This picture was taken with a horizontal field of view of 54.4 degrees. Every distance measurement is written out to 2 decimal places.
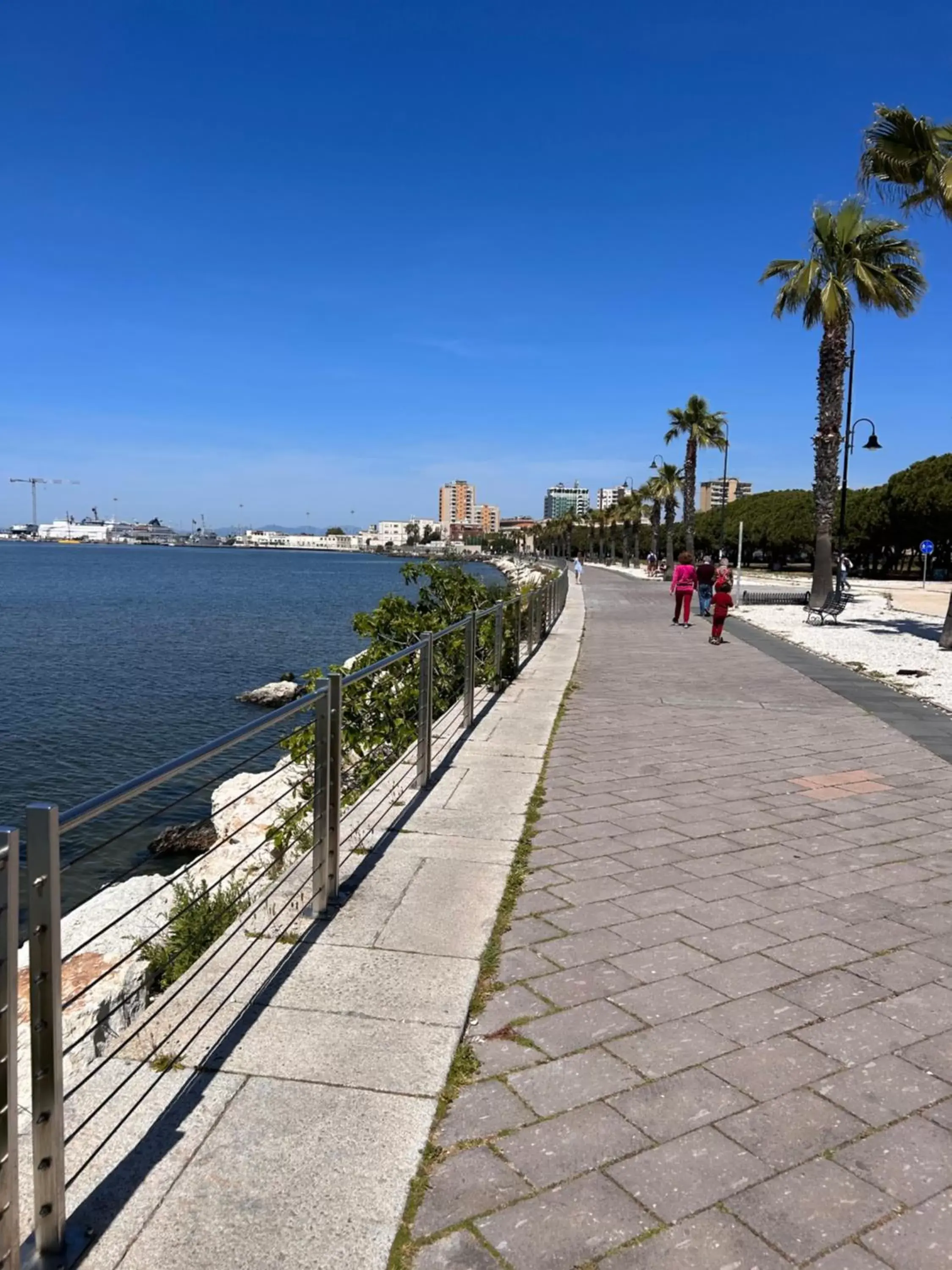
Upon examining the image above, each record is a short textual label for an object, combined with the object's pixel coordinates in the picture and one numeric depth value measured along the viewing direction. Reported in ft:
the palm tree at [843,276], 73.36
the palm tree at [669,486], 203.31
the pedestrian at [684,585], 65.72
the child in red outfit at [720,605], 54.39
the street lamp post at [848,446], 89.81
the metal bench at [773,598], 98.94
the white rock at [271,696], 63.72
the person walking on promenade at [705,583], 73.26
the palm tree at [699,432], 153.07
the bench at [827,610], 72.43
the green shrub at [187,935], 15.19
